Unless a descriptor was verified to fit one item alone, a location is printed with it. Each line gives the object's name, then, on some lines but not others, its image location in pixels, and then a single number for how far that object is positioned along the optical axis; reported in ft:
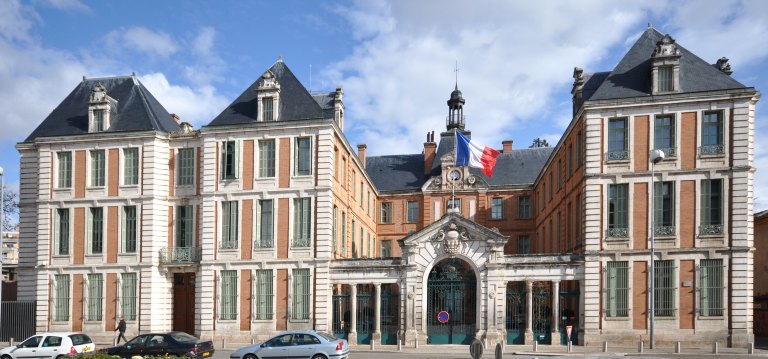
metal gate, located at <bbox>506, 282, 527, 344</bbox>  102.17
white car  78.79
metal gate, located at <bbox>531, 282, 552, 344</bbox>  100.58
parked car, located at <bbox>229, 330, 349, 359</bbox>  71.46
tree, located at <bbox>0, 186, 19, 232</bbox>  156.94
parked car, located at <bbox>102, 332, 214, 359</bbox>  77.10
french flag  113.60
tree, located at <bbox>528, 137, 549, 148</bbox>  279.61
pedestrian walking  103.14
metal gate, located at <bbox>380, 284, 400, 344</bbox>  106.32
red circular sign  100.23
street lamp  81.87
